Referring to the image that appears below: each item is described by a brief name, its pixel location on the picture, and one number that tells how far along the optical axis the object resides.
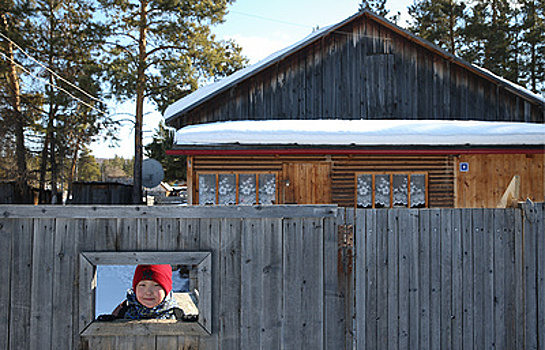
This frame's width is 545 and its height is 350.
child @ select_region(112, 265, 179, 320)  4.30
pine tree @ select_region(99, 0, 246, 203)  20.42
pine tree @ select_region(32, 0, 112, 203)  23.34
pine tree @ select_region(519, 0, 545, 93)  27.33
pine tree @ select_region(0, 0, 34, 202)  21.95
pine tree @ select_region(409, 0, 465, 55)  28.62
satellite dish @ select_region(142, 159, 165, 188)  20.62
